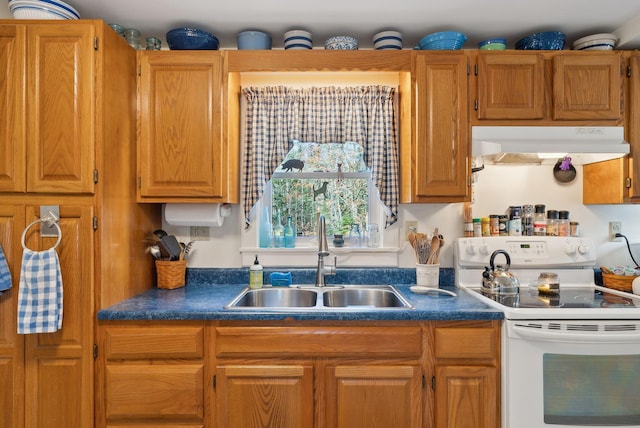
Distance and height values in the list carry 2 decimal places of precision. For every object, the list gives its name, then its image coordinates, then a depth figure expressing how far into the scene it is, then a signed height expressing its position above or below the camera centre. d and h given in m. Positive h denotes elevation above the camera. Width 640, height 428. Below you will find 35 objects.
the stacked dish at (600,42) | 1.98 +0.93
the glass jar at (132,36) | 2.01 +0.97
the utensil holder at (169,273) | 2.10 -0.33
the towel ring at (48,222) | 1.58 -0.05
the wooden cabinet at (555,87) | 1.93 +0.67
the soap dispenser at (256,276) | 2.10 -0.35
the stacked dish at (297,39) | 1.99 +0.94
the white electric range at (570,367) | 1.55 -0.64
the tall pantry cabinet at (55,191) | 1.61 +0.10
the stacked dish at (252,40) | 2.01 +0.95
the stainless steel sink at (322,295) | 2.06 -0.46
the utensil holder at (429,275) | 2.02 -0.33
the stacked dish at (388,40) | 2.01 +0.95
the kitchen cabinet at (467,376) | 1.60 -0.70
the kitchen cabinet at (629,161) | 1.94 +0.29
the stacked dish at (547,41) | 1.98 +0.93
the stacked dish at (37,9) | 1.69 +0.94
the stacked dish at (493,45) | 2.01 +0.92
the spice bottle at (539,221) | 2.19 -0.04
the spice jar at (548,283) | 1.91 -0.36
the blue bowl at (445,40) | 1.96 +0.93
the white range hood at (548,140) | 1.91 +0.39
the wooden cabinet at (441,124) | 1.94 +0.48
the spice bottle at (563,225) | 2.20 -0.06
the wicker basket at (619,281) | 2.04 -0.37
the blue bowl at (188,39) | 1.95 +0.93
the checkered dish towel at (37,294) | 1.53 -0.33
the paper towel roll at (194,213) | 2.10 +0.01
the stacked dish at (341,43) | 2.00 +0.92
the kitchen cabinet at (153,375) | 1.61 -0.70
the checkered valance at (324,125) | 2.21 +0.53
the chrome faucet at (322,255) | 2.11 -0.23
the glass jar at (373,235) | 2.33 -0.13
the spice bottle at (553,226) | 2.20 -0.06
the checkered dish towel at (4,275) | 1.57 -0.26
